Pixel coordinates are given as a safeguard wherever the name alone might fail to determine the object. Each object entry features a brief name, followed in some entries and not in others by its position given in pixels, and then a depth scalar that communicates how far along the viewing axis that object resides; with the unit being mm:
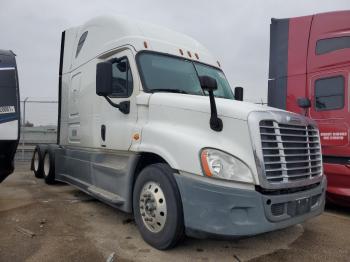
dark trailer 5930
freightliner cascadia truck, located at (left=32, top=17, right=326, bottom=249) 3945
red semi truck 6387
